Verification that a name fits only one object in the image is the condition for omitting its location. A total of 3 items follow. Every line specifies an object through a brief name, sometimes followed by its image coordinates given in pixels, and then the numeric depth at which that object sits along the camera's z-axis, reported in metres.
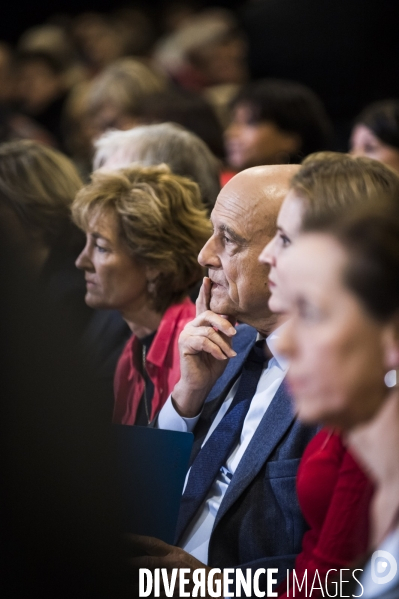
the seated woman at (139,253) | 4.44
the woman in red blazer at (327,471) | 3.88
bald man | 4.05
